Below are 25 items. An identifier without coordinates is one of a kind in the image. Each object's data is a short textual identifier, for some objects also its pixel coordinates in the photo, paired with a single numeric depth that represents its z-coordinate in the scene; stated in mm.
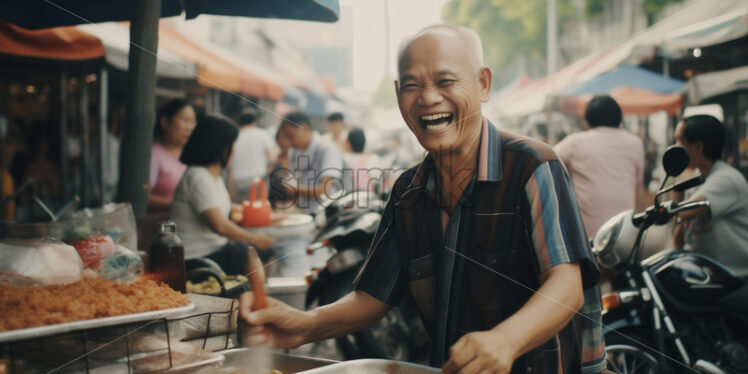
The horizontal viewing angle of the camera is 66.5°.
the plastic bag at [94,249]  1955
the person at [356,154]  6691
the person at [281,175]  5879
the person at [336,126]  7578
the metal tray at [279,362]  1566
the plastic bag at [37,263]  1469
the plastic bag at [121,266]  1993
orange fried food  1214
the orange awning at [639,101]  8875
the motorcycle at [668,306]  2885
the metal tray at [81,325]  1141
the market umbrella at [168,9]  2822
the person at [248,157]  6406
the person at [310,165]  5609
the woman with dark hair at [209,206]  3463
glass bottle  2318
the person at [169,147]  4199
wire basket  1212
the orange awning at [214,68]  6398
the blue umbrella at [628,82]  7906
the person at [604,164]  4090
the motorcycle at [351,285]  3771
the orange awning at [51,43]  4020
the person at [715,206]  3131
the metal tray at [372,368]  1382
